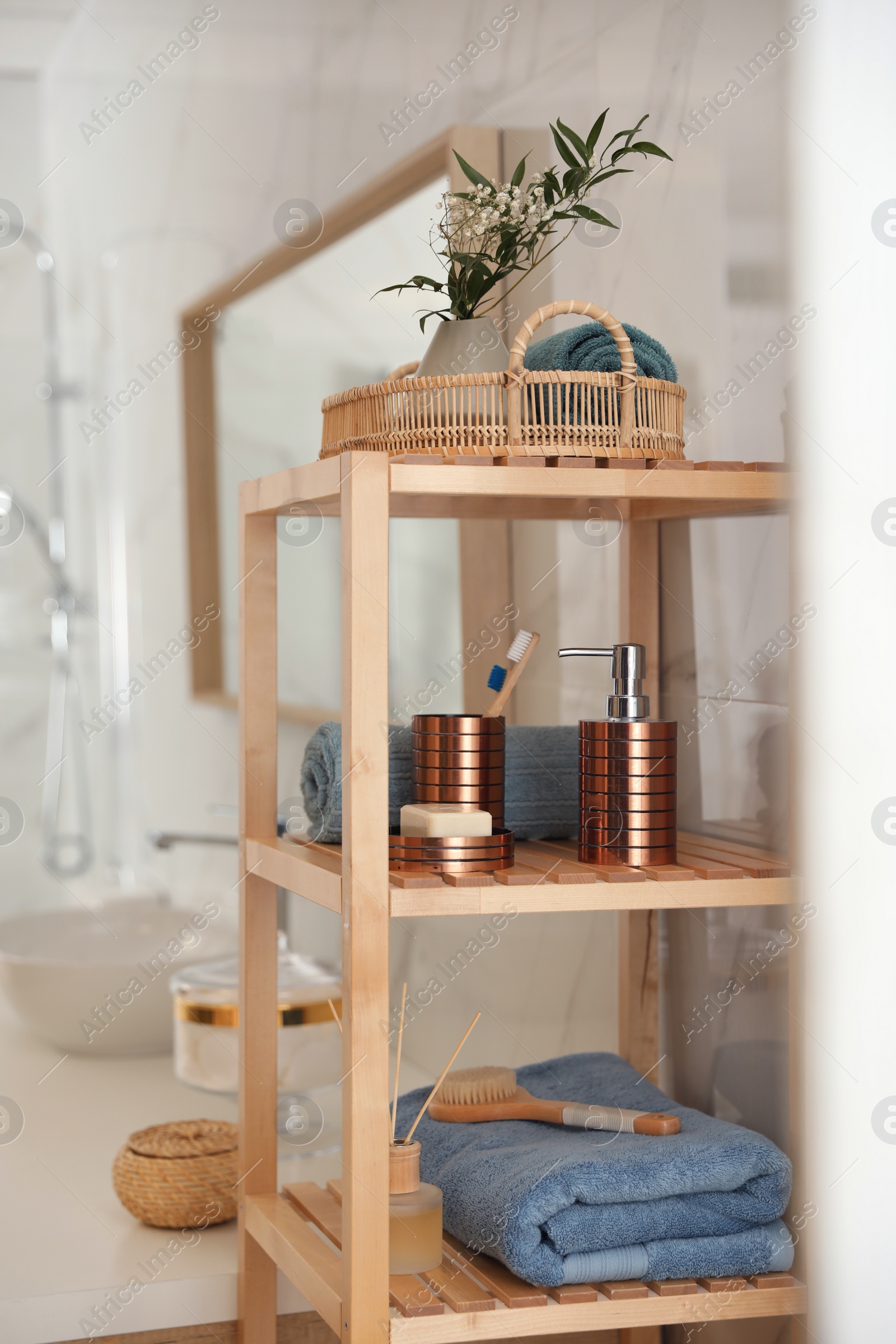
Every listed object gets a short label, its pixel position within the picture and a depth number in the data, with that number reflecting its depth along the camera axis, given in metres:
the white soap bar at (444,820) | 0.95
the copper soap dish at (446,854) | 0.96
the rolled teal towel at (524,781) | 1.08
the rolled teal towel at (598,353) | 0.99
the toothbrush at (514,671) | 1.05
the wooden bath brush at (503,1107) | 1.07
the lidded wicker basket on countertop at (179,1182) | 1.36
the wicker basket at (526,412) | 0.94
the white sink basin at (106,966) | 1.69
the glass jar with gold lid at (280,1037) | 1.55
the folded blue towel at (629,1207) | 0.93
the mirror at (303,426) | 1.74
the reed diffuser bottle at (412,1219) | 0.95
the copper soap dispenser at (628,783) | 0.98
